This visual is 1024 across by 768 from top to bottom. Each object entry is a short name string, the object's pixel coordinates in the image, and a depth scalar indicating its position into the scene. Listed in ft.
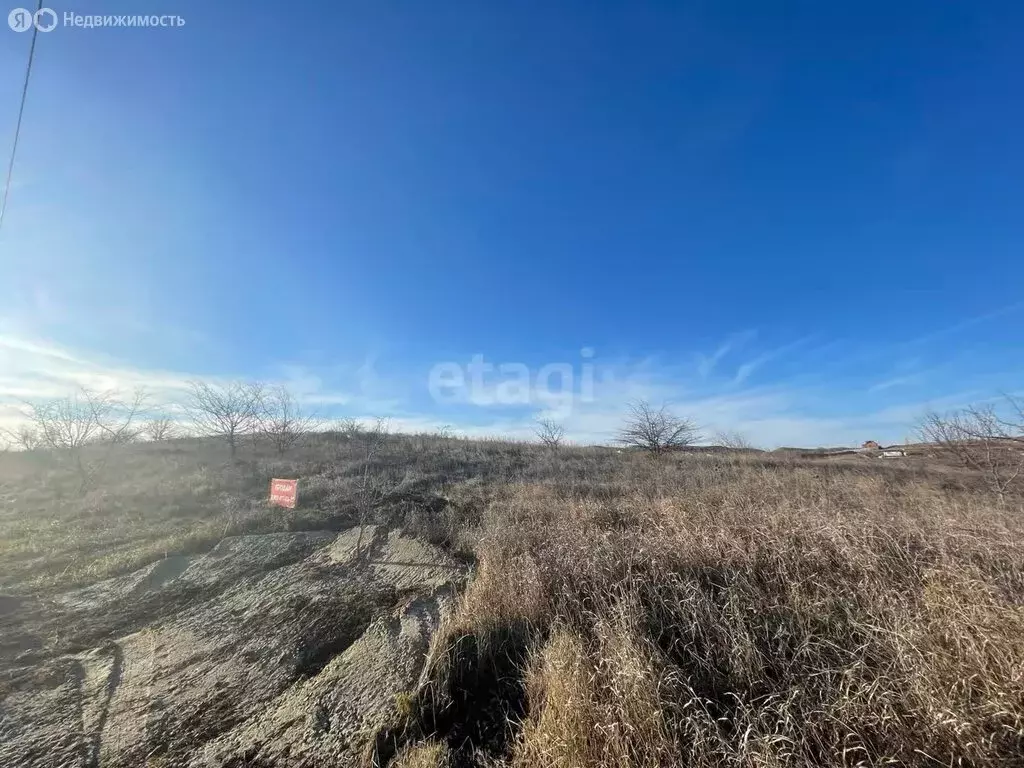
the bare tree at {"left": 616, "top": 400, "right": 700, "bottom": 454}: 70.13
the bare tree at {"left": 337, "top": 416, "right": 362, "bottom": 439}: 95.49
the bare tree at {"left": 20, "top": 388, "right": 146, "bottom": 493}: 57.88
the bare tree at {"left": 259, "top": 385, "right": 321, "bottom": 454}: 72.95
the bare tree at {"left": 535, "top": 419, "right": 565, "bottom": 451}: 84.90
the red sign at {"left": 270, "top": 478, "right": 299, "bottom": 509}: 34.06
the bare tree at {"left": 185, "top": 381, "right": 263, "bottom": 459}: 72.43
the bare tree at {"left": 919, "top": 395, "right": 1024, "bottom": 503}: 30.91
